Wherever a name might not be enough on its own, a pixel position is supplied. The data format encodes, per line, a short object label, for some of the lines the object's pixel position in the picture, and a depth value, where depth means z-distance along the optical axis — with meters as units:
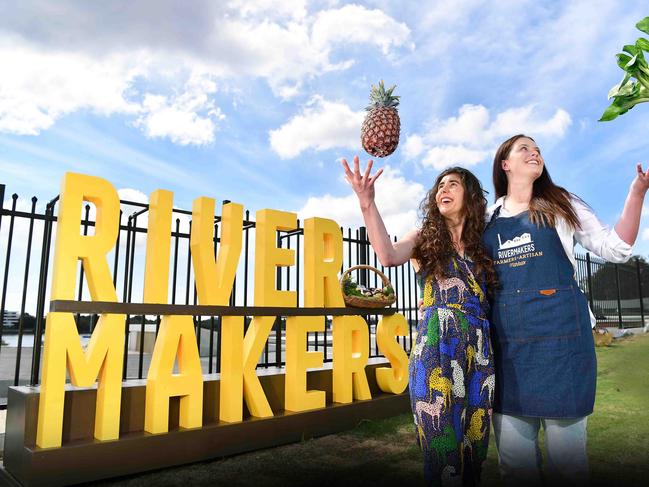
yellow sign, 4.07
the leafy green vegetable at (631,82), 2.12
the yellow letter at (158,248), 4.54
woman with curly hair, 1.95
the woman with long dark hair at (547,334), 1.93
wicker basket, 6.08
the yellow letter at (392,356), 6.38
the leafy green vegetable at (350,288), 6.16
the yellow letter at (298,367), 5.32
